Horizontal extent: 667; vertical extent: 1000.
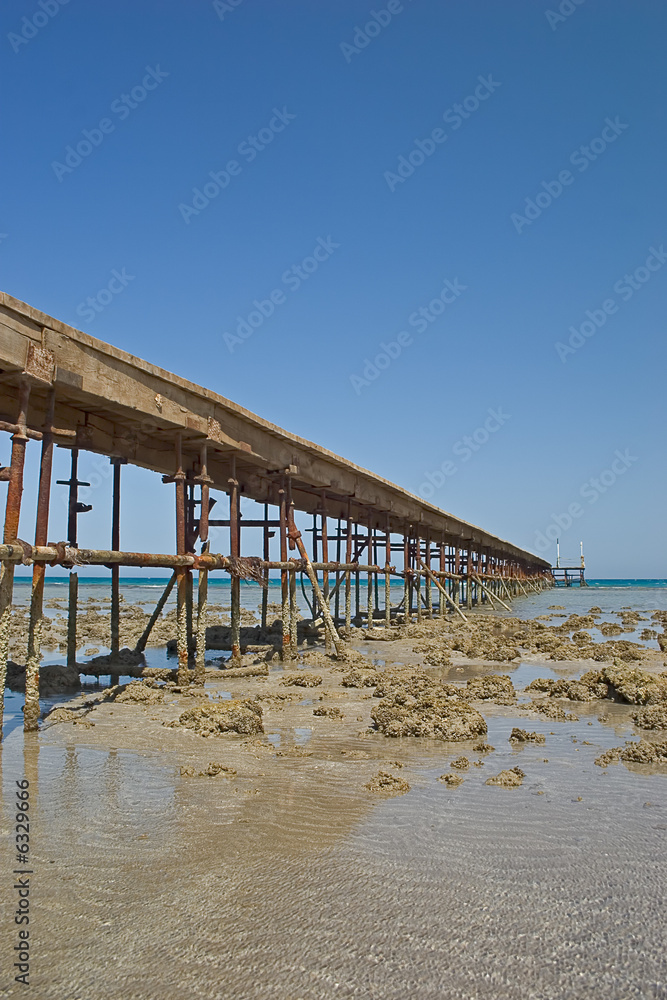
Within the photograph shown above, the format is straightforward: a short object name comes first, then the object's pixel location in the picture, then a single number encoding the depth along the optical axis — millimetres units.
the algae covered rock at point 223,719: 6695
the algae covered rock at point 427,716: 6680
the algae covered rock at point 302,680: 9930
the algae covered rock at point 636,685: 8547
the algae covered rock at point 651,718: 7078
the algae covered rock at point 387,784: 4945
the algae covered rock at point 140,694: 8531
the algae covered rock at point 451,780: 5082
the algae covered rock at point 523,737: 6555
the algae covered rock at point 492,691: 8859
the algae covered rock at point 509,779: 5123
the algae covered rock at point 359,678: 9984
